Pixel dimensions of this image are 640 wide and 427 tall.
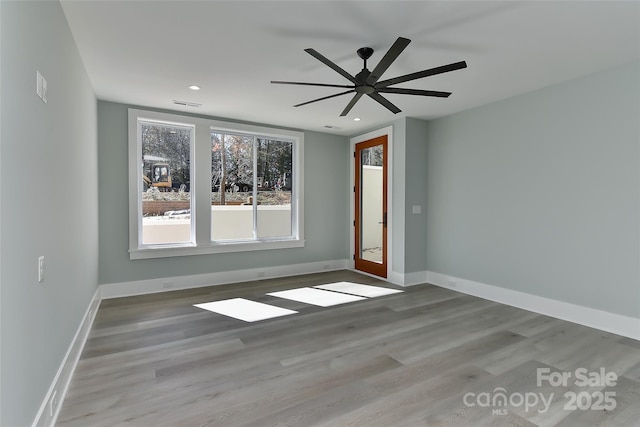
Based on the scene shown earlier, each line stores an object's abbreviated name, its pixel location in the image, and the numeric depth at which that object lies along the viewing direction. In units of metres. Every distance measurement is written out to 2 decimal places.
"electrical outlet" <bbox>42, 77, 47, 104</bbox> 1.88
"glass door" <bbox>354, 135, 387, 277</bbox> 5.57
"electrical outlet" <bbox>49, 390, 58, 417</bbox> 1.87
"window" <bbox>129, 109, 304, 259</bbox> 4.71
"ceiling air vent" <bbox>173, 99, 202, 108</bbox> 4.40
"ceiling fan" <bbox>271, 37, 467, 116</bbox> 2.29
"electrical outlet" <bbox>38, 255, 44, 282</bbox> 1.75
